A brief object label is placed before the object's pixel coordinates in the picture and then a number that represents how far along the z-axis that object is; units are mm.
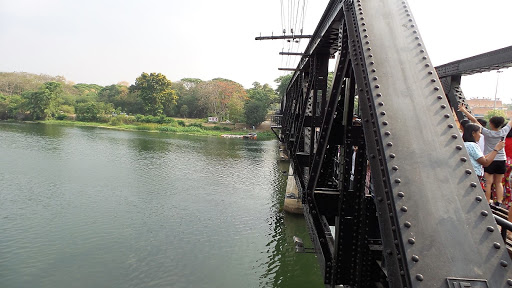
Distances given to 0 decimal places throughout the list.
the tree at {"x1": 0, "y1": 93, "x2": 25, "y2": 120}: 59125
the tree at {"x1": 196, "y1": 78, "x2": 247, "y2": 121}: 64188
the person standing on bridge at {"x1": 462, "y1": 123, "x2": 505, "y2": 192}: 3818
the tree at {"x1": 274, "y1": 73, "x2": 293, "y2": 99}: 58272
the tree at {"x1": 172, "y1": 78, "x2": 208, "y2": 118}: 68438
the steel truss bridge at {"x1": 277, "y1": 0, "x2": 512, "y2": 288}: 1531
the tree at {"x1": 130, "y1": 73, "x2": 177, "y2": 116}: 63719
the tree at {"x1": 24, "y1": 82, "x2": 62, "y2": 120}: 58156
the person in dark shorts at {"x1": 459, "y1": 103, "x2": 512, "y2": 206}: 4305
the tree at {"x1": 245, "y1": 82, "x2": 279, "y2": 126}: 56812
